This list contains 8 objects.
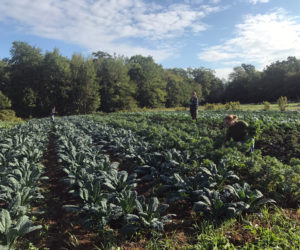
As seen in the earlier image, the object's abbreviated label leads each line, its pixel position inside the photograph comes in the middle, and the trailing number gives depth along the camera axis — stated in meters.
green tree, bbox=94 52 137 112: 43.75
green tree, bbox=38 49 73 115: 38.81
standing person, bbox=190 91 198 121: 12.22
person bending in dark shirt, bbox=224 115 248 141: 6.16
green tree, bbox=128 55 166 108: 50.44
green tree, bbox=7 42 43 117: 37.34
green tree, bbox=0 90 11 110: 31.43
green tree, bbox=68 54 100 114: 40.16
